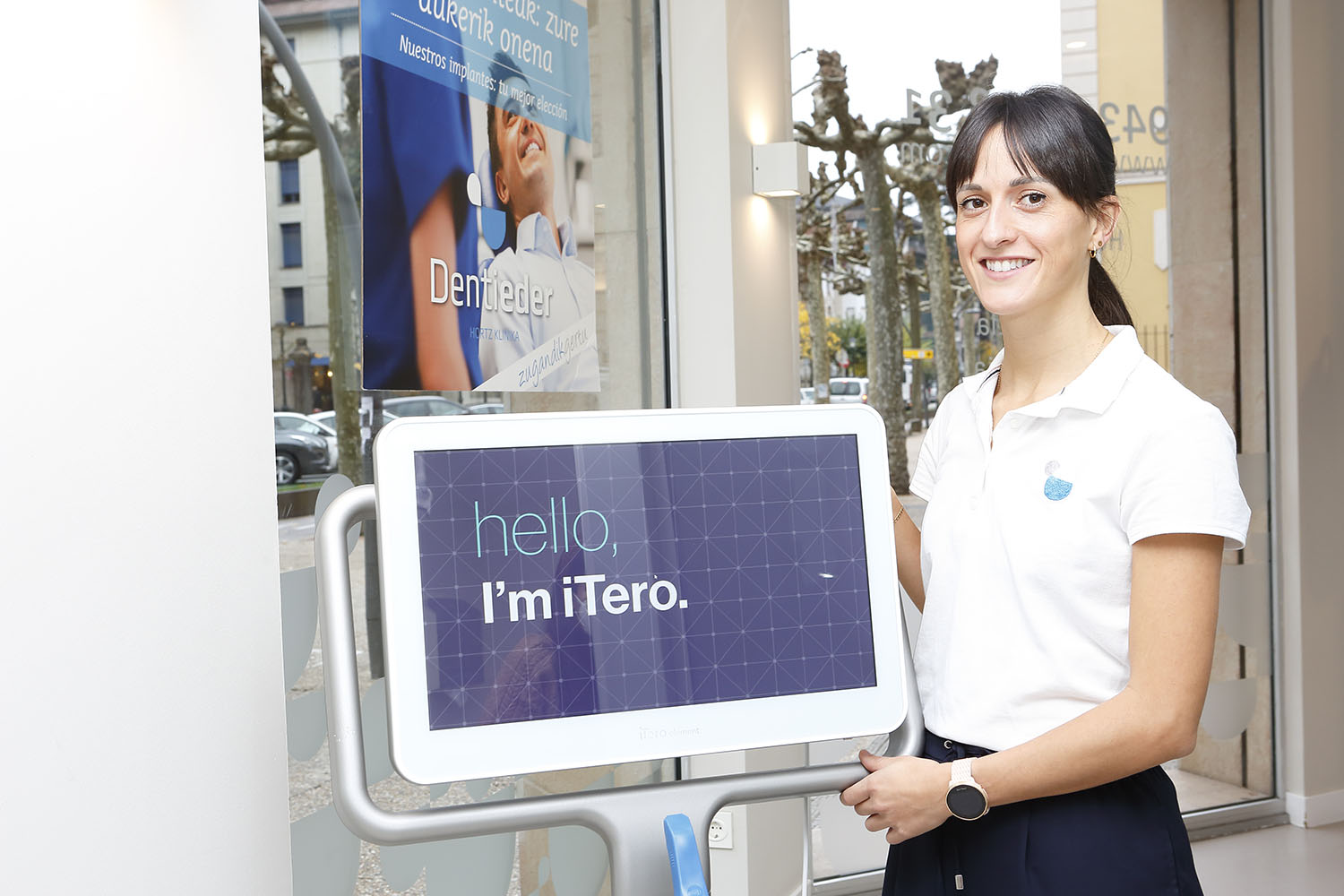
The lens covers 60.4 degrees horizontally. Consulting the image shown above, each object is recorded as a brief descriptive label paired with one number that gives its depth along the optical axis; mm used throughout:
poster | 2021
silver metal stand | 1076
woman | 1263
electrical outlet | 3170
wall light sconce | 3219
